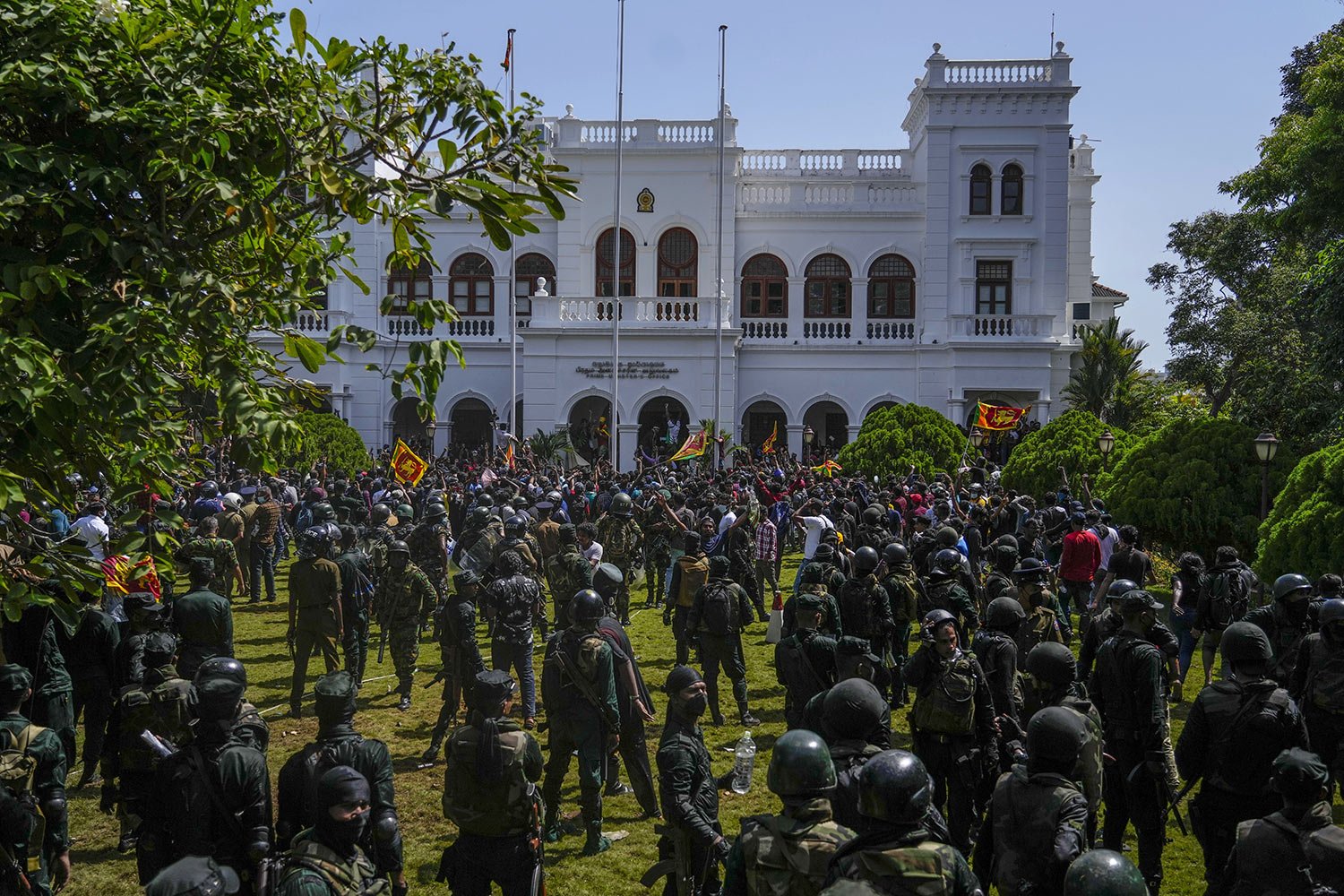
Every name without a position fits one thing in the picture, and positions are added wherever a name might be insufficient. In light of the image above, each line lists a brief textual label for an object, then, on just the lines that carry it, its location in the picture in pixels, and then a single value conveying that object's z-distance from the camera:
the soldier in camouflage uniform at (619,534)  15.01
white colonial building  32.59
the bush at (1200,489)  15.61
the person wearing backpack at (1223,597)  9.80
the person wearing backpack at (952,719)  6.53
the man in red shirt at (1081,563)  12.83
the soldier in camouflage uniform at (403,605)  10.63
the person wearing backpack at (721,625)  9.70
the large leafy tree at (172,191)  4.18
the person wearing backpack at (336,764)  4.79
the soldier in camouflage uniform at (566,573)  9.73
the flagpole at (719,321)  30.77
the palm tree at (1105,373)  31.31
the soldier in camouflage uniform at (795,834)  4.04
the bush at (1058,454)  20.34
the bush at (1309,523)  11.02
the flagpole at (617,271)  29.84
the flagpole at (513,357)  31.49
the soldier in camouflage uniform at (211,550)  10.69
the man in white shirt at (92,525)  12.35
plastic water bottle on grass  6.37
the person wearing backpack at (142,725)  6.31
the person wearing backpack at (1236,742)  5.59
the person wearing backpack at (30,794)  5.11
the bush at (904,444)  23.67
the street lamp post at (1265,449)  14.47
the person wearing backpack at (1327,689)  6.89
